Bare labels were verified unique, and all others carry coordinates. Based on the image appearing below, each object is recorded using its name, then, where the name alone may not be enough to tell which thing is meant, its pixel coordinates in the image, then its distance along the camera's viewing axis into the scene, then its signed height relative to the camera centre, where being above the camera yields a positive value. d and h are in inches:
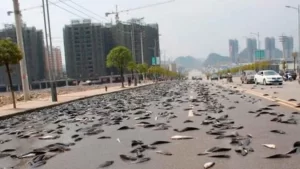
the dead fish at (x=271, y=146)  305.9 -69.6
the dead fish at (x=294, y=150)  284.7 -68.8
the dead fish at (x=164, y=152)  299.2 -69.5
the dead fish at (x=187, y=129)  415.5 -73.1
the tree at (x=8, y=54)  896.9 +23.8
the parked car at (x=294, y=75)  2392.7 -139.1
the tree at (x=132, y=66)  2664.4 -47.0
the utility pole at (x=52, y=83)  1164.4 -58.0
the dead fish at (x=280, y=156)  273.6 -68.3
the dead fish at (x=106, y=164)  273.4 -69.0
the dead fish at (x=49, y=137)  418.4 -75.1
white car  1663.4 -104.9
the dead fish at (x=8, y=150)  360.2 -74.0
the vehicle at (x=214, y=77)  3873.0 -207.6
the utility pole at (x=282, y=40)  4416.8 +122.1
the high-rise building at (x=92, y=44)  3969.0 +167.5
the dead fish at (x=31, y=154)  325.1 -71.3
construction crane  3396.2 +378.0
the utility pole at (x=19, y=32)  1180.2 +92.8
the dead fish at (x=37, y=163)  287.3 -70.1
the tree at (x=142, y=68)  3330.7 -79.4
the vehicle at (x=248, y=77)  2090.6 -120.8
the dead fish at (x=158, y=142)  345.1 -70.5
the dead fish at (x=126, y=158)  290.2 -69.3
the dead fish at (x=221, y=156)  280.7 -68.3
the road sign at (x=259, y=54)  4303.6 -15.2
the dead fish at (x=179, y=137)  367.9 -71.7
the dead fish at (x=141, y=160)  281.3 -69.0
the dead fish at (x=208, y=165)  253.6 -67.3
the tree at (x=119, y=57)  2349.9 +11.3
